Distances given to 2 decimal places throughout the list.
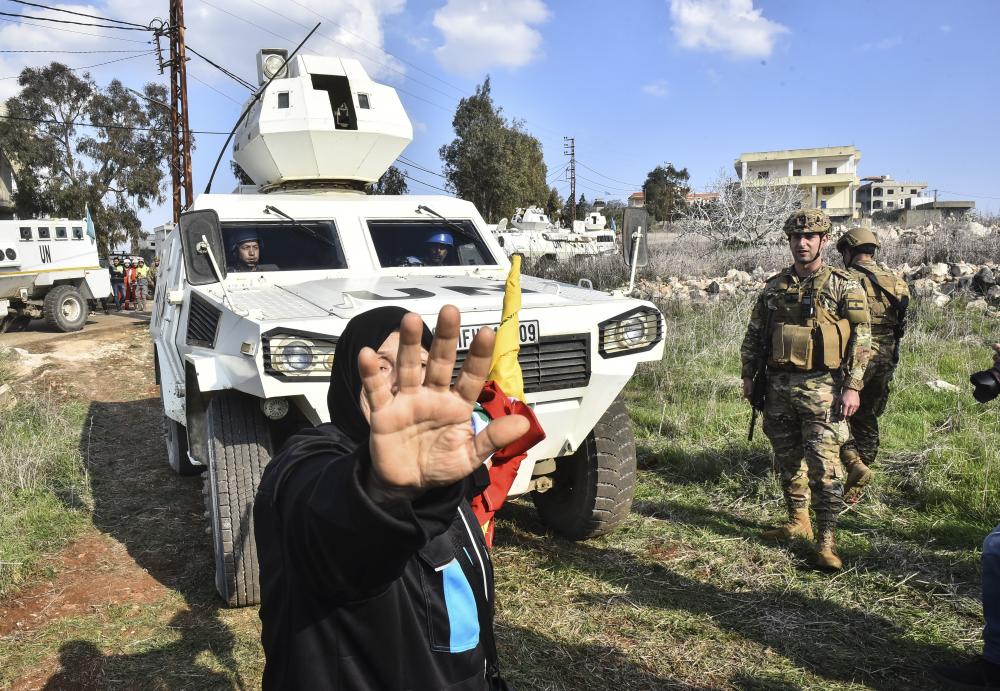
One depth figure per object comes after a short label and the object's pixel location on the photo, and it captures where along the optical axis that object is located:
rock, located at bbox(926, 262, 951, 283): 10.36
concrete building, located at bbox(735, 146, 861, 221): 51.94
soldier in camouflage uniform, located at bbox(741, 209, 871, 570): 3.79
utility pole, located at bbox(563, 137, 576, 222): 48.41
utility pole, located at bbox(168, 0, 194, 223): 16.73
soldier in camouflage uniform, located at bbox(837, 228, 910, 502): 4.80
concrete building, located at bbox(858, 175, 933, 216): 76.61
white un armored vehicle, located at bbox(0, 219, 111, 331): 13.55
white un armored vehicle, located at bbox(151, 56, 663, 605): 3.23
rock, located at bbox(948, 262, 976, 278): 10.17
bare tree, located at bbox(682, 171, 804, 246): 17.17
